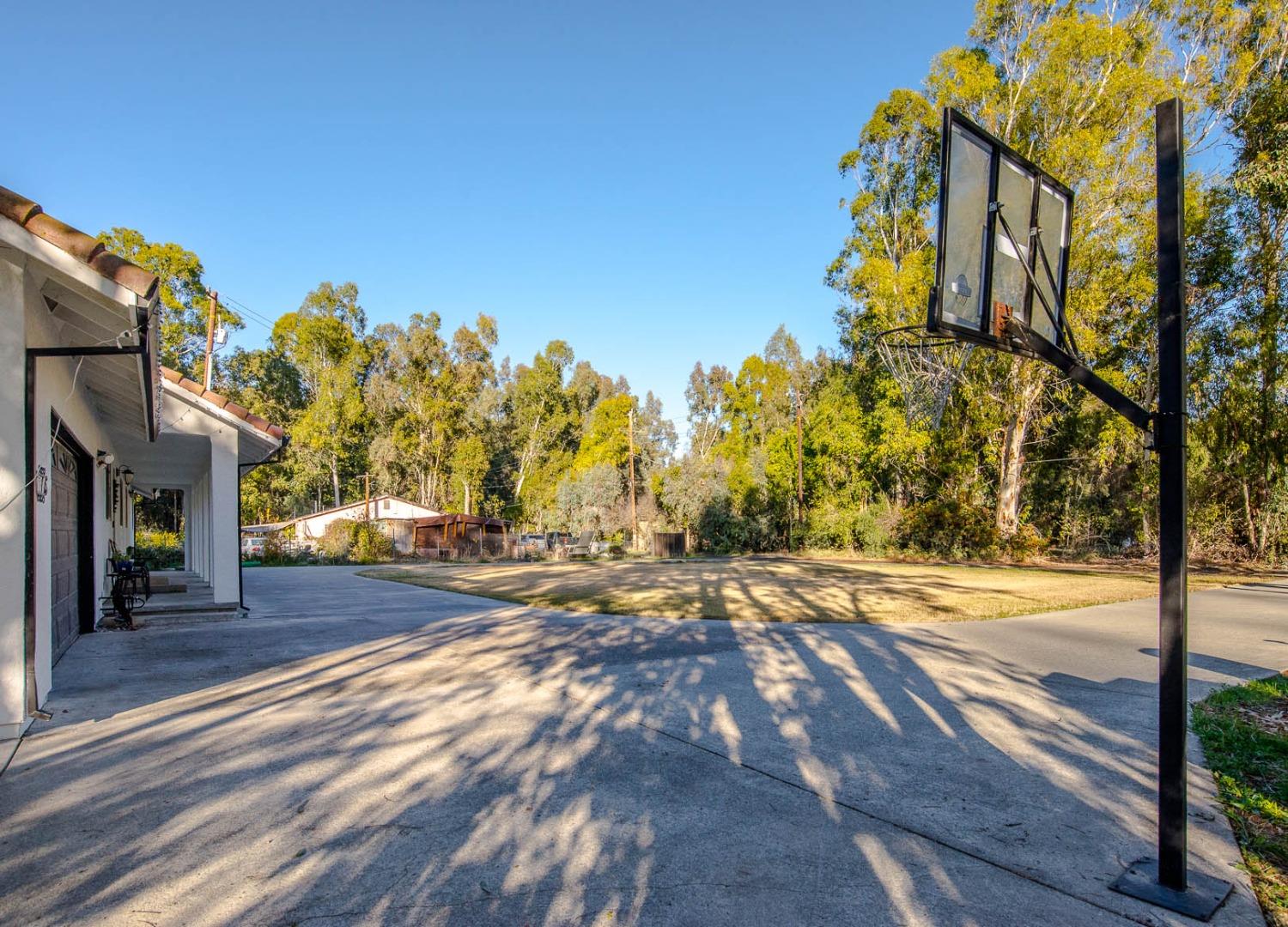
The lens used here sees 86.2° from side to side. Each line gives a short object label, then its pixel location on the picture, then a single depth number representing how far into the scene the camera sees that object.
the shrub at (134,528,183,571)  21.92
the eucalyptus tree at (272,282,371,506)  42.66
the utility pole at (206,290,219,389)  17.23
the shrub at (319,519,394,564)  31.94
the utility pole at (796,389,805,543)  31.99
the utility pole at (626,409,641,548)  35.74
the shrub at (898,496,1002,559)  23.83
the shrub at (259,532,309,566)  30.20
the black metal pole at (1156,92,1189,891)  2.67
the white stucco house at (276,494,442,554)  38.03
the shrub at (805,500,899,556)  27.02
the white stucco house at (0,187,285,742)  4.27
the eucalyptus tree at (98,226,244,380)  33.12
